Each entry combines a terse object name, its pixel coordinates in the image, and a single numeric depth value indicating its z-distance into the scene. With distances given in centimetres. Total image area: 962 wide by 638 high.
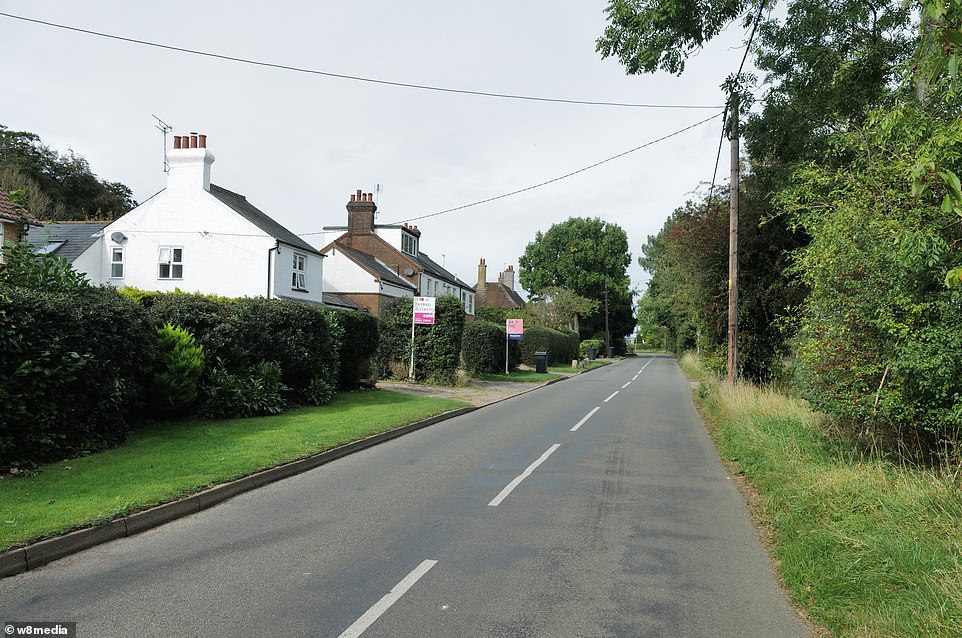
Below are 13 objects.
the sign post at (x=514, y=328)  3275
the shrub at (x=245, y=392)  1221
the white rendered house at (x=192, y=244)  3011
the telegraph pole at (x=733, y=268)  1566
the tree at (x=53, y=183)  3819
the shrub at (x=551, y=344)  4003
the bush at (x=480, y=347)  2975
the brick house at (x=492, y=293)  7538
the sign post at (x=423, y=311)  2206
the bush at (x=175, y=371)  1107
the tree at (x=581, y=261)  7275
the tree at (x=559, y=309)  5581
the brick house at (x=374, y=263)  4081
